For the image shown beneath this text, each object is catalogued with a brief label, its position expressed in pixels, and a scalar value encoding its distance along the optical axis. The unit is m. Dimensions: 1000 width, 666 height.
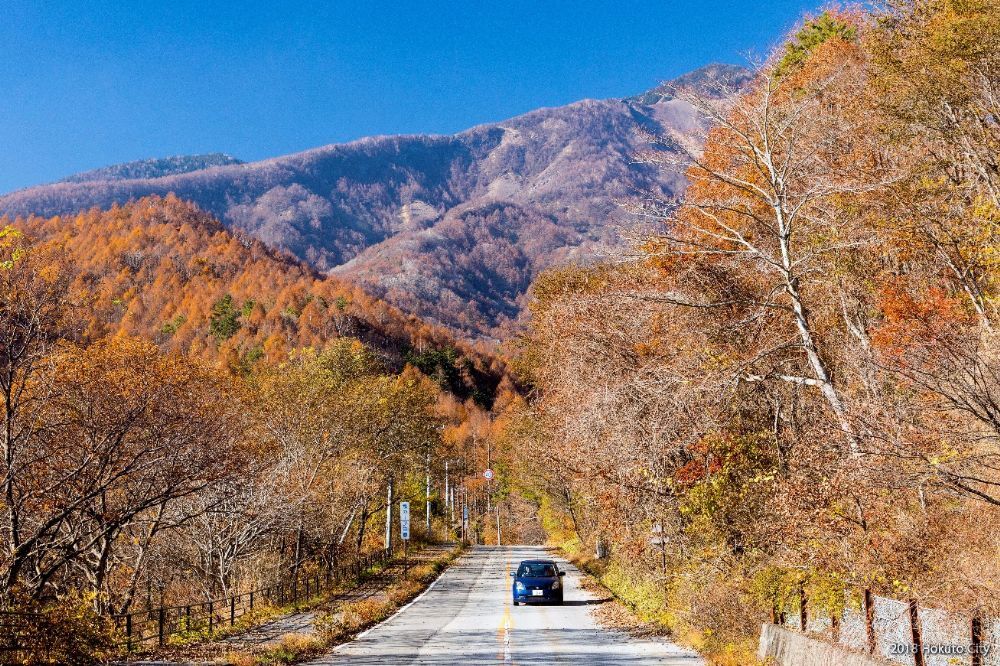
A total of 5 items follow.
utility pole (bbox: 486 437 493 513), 85.97
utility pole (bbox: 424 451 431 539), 58.16
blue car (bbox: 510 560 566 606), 26.89
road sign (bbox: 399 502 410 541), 45.34
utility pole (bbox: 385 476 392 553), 46.56
